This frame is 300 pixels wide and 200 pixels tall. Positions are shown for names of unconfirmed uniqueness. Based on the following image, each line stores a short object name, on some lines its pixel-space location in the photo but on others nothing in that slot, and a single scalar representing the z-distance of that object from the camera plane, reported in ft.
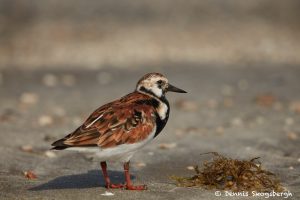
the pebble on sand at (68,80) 51.17
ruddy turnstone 23.25
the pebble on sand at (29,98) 45.29
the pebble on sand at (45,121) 39.24
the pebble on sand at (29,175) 26.23
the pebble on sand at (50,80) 50.65
